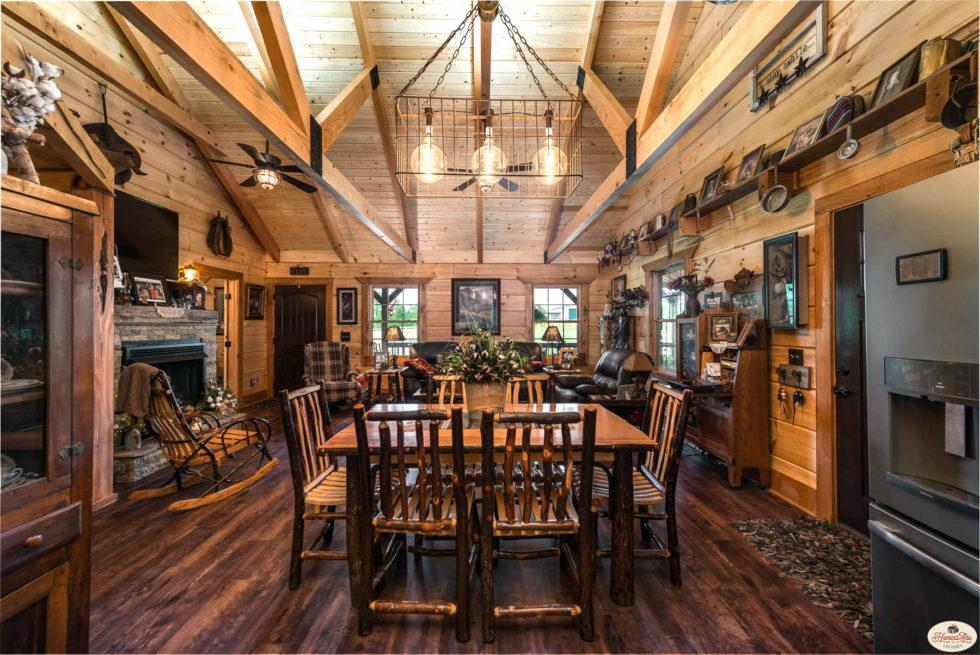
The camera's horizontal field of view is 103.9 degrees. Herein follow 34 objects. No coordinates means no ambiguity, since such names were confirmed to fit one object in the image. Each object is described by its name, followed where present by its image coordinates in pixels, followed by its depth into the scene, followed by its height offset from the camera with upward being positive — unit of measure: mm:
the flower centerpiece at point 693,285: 3799 +462
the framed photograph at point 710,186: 3430 +1347
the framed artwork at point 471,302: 7277 +579
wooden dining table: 1693 -723
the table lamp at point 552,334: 6648 -35
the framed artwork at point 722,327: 3174 +34
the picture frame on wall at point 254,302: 6445 +549
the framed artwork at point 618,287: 6215 +742
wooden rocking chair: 2809 -888
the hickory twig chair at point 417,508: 1474 -738
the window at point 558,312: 7402 +388
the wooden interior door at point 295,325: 7004 +157
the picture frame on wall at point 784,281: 2639 +355
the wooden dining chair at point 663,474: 1831 -770
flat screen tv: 4008 +1112
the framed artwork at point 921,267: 973 +168
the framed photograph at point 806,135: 2320 +1233
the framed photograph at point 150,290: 4059 +484
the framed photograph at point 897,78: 1832 +1245
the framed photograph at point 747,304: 3076 +221
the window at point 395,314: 7398 +367
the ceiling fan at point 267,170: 3693 +1661
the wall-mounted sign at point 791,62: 2447 +1889
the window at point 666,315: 4656 +213
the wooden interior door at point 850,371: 2248 -250
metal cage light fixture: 2527 +1228
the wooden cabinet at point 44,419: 1101 -262
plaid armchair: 5829 -555
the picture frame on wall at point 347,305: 7254 +534
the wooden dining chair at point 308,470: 1842 -731
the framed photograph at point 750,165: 2902 +1301
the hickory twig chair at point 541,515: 1445 -766
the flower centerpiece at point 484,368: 2176 -201
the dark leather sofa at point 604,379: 4224 -668
